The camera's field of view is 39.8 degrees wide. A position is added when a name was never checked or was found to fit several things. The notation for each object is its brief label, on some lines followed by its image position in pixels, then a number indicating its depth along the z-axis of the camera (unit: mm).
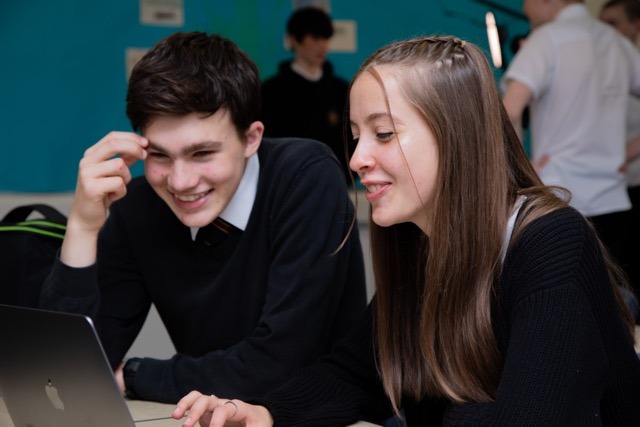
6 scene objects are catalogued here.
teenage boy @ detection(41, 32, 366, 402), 1607
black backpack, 1903
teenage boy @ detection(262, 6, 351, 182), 3631
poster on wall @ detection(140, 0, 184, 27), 3445
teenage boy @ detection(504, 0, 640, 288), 2920
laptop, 1062
